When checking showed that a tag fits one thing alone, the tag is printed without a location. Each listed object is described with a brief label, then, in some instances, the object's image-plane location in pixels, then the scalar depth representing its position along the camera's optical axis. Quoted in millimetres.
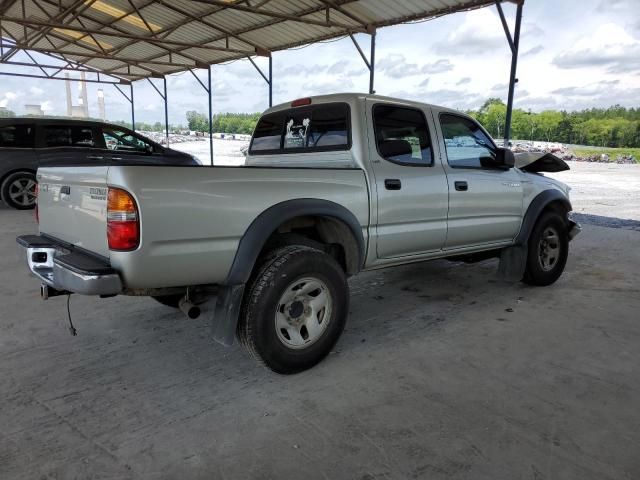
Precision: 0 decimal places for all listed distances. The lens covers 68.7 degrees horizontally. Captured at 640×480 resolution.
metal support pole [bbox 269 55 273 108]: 14969
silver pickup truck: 2438
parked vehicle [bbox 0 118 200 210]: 9062
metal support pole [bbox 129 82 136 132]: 24656
